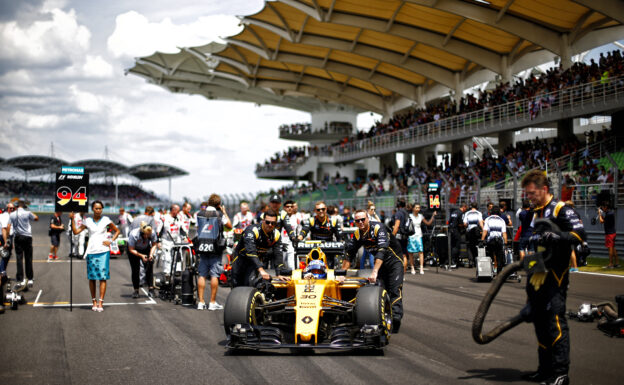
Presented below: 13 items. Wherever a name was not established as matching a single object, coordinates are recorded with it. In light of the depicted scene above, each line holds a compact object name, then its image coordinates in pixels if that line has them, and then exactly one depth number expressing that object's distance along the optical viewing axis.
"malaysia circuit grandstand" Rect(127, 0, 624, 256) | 26.88
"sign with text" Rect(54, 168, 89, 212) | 11.46
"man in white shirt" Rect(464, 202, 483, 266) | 17.05
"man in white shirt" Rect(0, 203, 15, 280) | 12.35
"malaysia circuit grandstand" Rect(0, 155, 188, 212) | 88.38
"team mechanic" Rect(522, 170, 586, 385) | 5.80
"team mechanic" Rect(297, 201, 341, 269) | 12.22
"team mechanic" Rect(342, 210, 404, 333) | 8.87
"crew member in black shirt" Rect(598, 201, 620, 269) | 16.59
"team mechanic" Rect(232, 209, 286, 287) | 9.48
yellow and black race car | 7.31
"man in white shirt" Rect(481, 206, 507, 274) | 15.54
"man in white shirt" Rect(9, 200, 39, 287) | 13.80
